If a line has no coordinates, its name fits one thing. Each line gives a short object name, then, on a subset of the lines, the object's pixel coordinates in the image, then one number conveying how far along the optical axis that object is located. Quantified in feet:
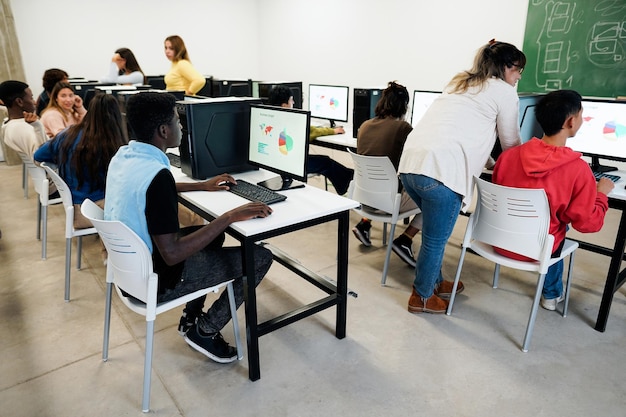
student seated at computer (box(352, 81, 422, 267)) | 8.64
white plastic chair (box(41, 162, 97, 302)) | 7.43
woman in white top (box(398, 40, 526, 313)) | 6.52
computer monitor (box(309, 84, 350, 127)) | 14.06
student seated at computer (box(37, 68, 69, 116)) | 12.89
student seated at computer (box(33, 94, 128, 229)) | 7.77
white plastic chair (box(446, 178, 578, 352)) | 5.98
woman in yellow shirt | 12.91
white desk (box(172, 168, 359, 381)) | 5.41
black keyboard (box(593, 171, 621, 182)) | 7.30
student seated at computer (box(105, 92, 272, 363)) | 4.75
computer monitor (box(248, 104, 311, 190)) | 6.37
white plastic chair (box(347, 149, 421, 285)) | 8.03
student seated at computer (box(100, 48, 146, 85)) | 15.01
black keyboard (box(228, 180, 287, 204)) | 6.22
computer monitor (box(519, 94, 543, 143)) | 8.25
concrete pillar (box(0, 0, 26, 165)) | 17.98
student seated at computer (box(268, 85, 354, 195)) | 11.32
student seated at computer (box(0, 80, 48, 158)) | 10.13
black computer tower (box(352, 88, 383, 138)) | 11.81
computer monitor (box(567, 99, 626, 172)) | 7.69
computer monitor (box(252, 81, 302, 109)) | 14.02
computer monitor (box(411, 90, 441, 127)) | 11.44
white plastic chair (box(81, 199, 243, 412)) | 4.77
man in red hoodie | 5.95
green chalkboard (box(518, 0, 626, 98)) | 12.44
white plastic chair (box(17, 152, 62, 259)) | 9.19
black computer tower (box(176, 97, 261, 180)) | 7.20
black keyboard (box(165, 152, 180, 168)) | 8.52
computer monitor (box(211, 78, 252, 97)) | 15.52
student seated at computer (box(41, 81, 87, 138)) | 10.73
